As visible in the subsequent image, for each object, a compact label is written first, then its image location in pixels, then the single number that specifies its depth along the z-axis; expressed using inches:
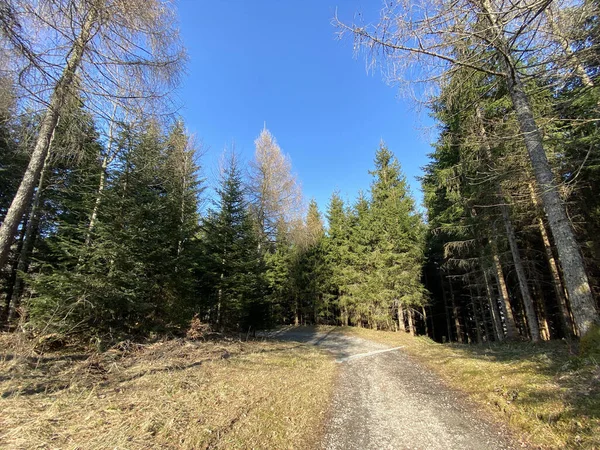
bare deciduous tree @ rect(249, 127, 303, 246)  670.5
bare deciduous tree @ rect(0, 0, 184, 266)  163.5
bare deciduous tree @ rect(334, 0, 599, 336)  176.7
